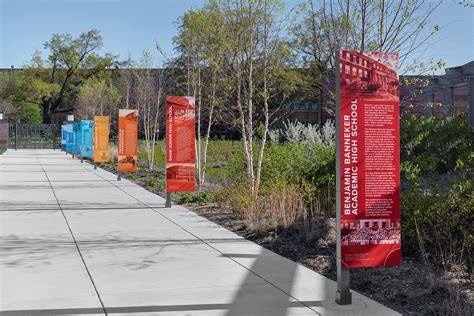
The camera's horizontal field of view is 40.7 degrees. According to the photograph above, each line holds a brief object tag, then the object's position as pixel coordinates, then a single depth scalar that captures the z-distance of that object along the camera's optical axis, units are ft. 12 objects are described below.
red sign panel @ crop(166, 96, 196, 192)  45.83
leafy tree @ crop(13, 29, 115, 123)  274.77
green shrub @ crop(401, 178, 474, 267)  24.50
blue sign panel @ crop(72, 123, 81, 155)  124.16
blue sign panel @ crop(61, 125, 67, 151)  168.72
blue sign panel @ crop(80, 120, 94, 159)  110.52
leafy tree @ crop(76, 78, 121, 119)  167.12
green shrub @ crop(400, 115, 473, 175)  45.37
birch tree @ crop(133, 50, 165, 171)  93.81
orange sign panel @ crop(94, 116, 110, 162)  91.81
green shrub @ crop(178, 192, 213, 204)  48.73
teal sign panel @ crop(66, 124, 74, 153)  144.25
